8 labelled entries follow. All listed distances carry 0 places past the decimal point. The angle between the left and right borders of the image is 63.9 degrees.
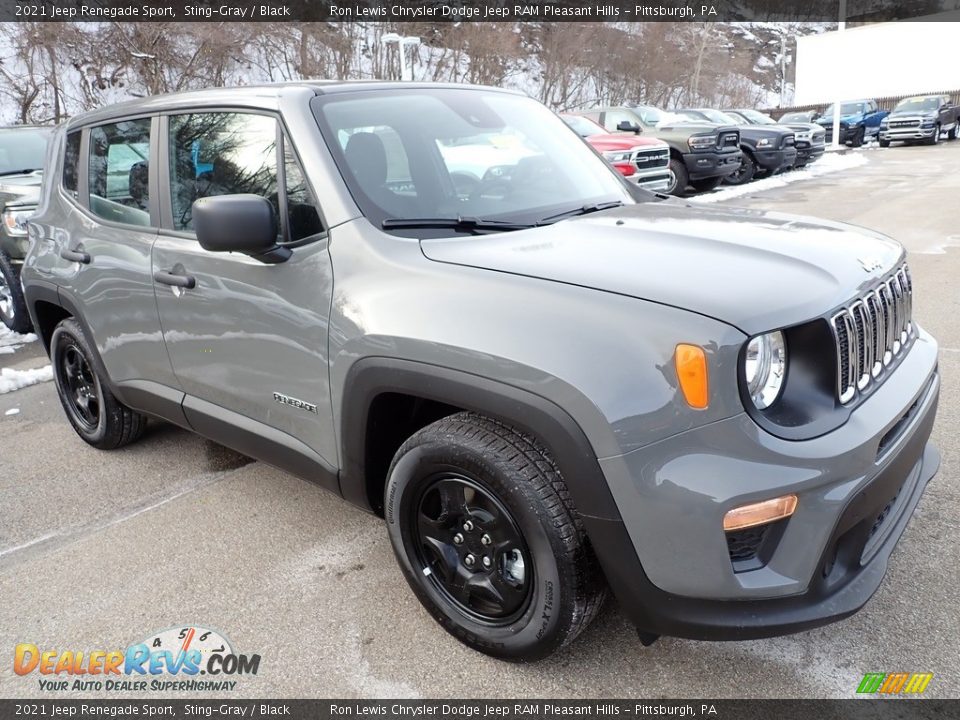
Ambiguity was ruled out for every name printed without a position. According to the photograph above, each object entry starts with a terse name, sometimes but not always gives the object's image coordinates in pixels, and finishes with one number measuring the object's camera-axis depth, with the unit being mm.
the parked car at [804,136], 18828
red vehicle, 11734
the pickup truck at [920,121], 25641
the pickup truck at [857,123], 28234
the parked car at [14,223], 6680
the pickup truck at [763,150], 16094
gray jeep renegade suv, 1889
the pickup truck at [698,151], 13992
